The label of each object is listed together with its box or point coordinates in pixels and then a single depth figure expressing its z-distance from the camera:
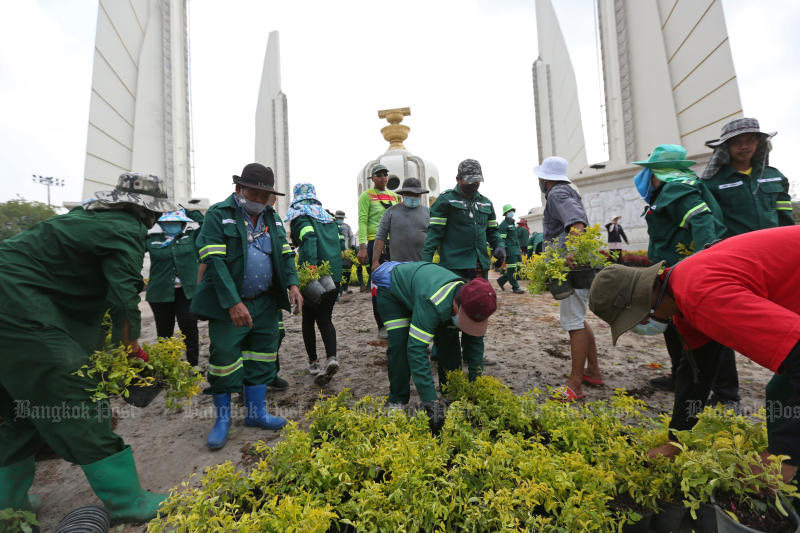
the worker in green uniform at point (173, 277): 4.18
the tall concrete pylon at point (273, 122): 25.33
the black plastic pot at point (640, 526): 1.76
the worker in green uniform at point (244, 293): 2.92
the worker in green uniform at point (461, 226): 3.86
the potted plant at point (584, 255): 3.11
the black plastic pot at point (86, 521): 1.86
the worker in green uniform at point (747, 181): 3.03
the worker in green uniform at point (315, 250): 4.15
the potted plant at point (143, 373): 2.06
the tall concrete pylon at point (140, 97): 12.75
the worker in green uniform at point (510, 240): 9.30
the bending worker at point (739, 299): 1.33
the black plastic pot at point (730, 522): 1.39
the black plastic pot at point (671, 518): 1.76
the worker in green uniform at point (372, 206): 5.67
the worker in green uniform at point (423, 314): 2.58
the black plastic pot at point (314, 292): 3.90
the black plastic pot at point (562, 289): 3.28
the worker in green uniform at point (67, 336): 1.91
